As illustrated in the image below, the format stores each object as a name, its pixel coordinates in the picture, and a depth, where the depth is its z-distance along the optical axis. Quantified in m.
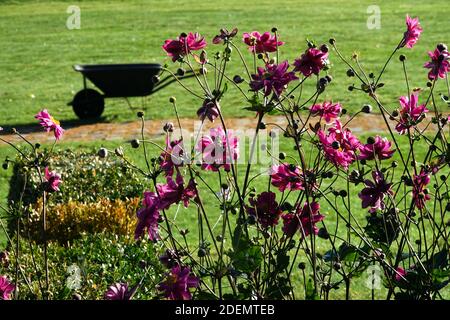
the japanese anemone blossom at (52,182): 4.80
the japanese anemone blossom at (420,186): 4.69
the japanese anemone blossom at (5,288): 4.32
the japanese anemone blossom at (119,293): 3.63
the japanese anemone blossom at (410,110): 5.08
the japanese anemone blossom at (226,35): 4.69
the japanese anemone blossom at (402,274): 4.53
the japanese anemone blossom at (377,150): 4.82
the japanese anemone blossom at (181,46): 4.71
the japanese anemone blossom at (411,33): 5.21
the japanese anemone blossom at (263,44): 5.00
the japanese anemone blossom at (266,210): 4.67
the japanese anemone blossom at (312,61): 4.57
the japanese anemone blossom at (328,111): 5.07
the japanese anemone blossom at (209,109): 4.33
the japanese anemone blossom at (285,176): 4.63
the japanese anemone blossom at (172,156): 4.39
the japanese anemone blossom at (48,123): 5.18
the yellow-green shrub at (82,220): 9.61
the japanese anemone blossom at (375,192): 4.34
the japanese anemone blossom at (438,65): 5.04
